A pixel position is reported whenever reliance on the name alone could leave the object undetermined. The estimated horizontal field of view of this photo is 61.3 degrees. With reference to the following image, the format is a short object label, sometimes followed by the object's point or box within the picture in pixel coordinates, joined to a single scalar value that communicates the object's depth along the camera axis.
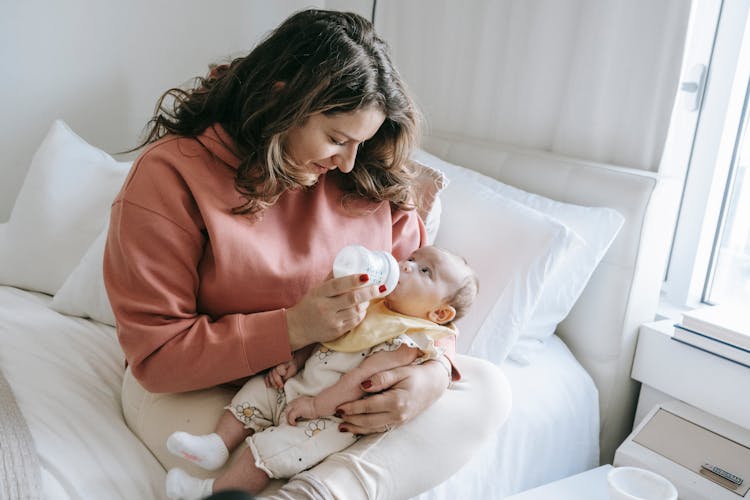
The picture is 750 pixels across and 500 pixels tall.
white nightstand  1.37
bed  1.31
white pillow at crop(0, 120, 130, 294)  1.78
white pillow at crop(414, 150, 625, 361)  1.55
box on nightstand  1.27
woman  1.04
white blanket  0.98
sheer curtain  1.60
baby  1.00
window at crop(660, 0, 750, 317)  1.58
